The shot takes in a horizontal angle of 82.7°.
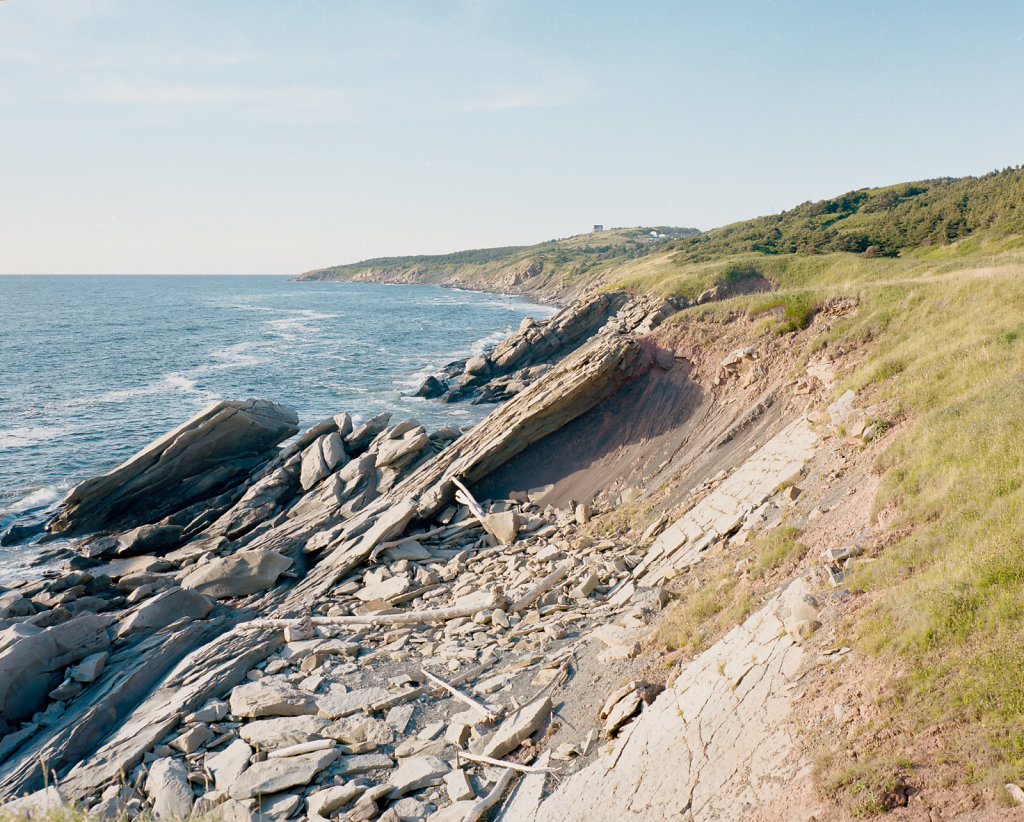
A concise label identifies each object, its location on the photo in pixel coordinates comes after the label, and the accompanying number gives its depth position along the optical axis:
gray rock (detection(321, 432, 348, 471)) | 25.34
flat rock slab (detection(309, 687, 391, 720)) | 11.06
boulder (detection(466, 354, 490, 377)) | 48.81
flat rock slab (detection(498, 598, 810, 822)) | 6.65
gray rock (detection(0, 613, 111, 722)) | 13.11
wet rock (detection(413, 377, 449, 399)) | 46.88
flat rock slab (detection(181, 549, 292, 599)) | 18.62
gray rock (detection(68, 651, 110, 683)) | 13.92
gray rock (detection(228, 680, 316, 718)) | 11.25
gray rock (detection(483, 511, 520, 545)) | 18.80
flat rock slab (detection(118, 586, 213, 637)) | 15.86
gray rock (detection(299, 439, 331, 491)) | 25.00
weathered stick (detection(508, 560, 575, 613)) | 14.29
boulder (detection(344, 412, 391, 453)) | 26.64
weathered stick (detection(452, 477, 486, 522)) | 20.28
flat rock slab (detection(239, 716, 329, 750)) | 10.36
